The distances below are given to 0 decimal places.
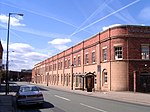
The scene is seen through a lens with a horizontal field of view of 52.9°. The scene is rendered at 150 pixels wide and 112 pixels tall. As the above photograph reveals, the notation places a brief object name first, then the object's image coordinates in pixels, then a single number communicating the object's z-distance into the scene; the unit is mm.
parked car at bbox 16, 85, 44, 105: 9918
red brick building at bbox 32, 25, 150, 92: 20261
